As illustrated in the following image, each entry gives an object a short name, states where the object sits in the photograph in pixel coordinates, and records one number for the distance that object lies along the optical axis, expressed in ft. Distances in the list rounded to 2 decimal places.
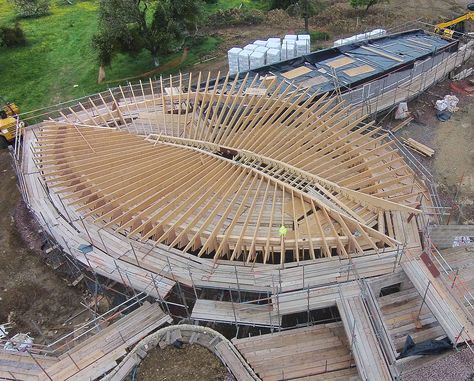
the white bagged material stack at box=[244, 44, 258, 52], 87.92
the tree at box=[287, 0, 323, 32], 112.06
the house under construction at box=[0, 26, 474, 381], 42.24
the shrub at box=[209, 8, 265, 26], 126.74
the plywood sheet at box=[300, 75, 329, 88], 75.36
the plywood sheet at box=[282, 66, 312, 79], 78.53
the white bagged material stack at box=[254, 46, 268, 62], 85.73
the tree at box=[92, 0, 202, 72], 91.81
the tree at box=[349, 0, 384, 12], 122.67
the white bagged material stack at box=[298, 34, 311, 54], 87.73
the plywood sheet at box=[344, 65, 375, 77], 77.58
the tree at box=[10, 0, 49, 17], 151.74
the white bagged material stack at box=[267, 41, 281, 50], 88.28
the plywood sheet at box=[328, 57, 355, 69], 80.33
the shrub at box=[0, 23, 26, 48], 124.16
